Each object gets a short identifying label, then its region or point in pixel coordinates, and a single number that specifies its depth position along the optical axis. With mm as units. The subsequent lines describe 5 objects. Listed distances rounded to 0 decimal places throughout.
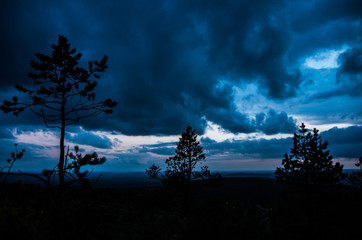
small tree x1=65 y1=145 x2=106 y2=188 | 8156
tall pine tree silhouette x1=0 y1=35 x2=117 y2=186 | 8023
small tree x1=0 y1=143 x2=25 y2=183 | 7181
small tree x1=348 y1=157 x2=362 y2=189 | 11420
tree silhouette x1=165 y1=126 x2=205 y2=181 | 17219
